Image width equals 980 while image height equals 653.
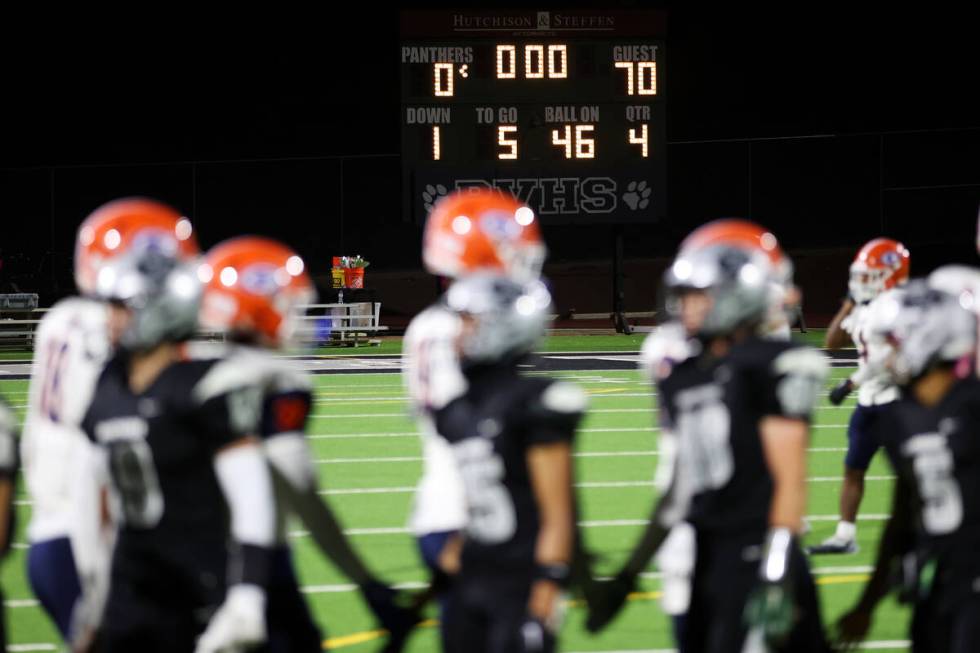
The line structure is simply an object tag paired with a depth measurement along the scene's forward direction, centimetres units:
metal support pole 5541
